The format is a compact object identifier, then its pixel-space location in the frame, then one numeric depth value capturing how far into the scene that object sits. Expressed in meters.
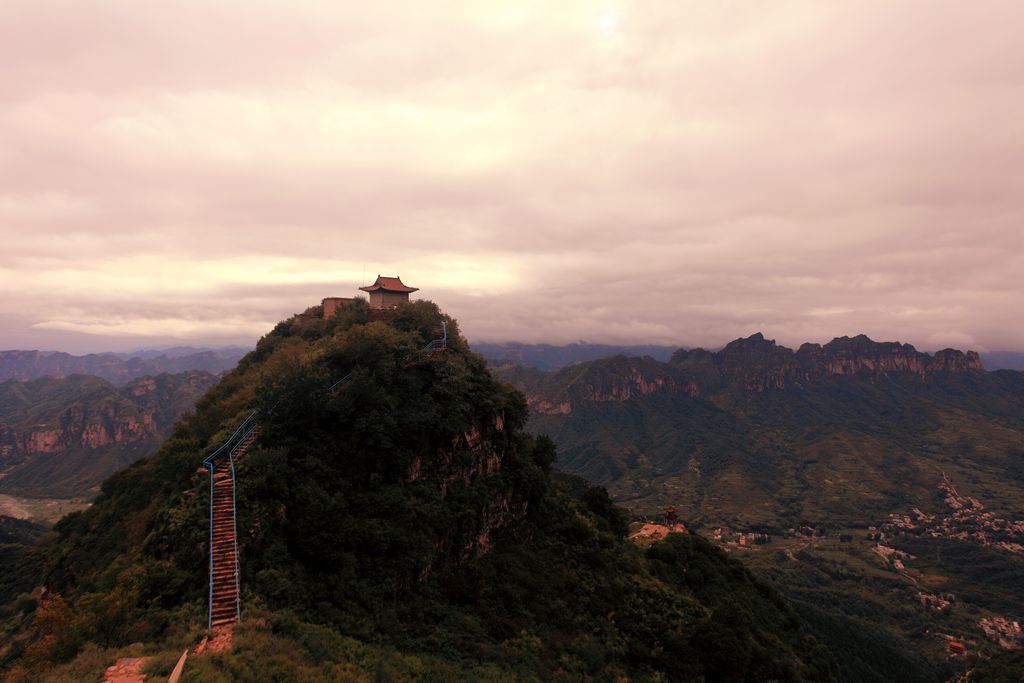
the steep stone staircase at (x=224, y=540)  21.45
